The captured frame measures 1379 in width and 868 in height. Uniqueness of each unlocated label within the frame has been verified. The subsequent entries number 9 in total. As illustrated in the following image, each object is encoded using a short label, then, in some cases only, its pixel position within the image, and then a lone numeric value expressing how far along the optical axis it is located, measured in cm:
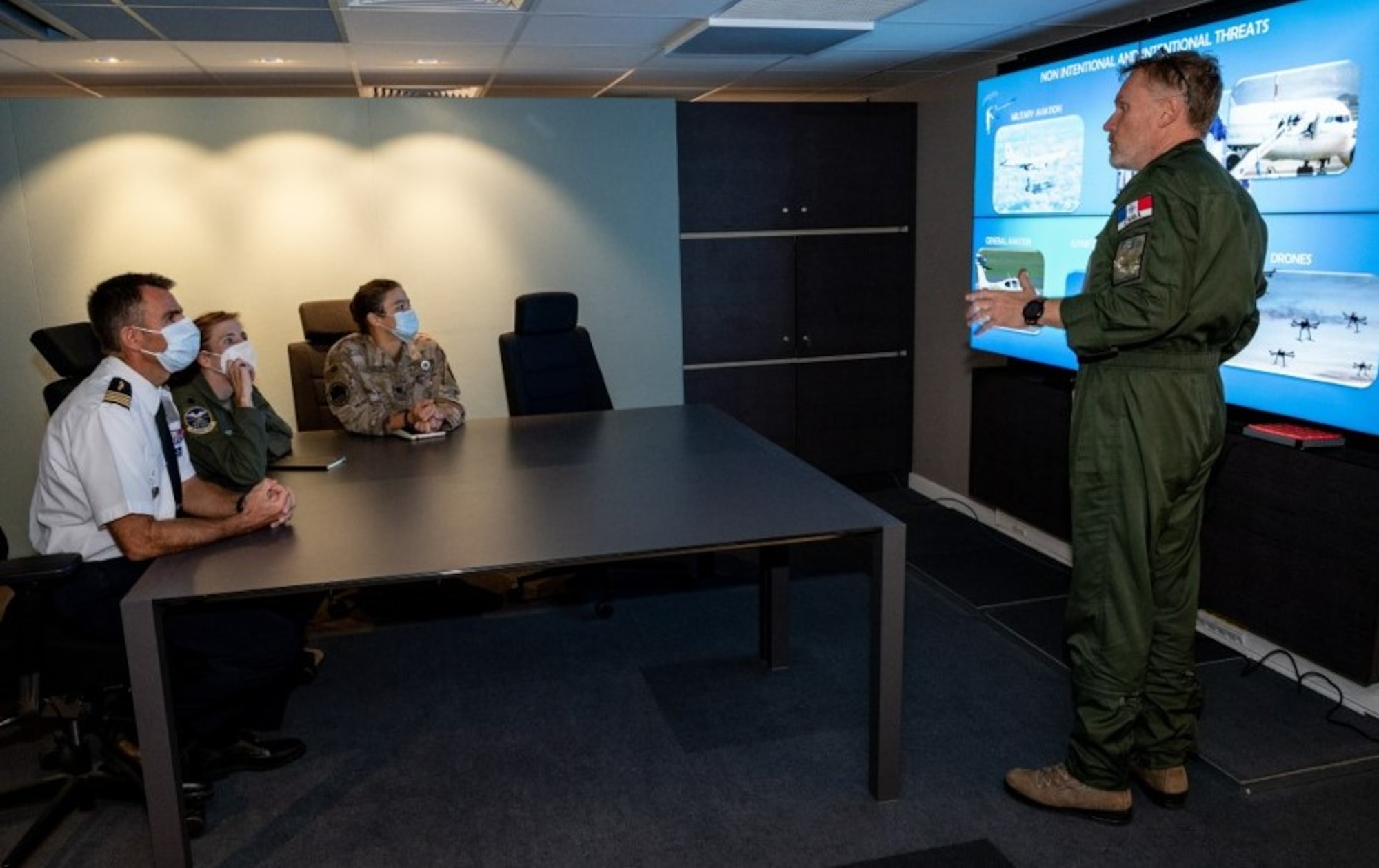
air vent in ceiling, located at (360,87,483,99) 589
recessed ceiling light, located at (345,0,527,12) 365
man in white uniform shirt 260
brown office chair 468
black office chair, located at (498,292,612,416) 446
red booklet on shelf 322
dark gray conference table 234
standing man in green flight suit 245
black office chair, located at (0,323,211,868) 246
